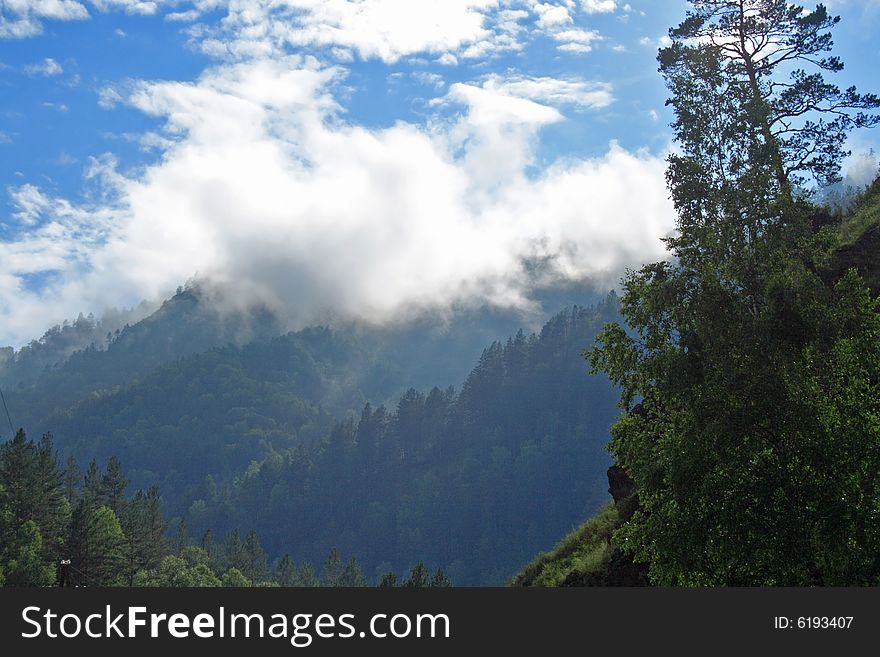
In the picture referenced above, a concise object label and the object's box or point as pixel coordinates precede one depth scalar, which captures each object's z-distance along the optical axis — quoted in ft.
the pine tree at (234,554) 498.81
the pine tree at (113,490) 390.42
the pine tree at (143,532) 341.41
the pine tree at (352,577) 543.39
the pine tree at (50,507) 288.51
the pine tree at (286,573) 526.98
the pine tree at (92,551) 276.62
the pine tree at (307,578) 498.69
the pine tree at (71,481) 426.51
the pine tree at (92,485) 385.44
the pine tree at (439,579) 325.97
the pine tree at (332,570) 568.41
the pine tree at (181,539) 508.12
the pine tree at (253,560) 506.48
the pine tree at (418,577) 339.22
